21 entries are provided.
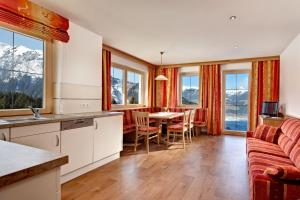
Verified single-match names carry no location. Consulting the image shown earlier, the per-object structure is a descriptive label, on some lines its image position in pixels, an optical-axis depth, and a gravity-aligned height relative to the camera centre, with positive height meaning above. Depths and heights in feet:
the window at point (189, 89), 22.02 +1.01
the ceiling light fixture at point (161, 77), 16.73 +1.75
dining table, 14.97 -1.48
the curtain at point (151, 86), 21.92 +1.27
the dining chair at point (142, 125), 13.85 -2.01
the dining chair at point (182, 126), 15.26 -2.27
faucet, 8.13 -0.69
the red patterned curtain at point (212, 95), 20.07 +0.31
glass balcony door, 19.88 -0.19
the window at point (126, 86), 17.00 +1.09
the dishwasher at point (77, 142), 8.64 -2.11
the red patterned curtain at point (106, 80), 14.24 +1.23
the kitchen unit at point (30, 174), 2.40 -1.01
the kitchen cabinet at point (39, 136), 6.76 -1.46
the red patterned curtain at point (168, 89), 22.35 +0.99
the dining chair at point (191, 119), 16.51 -1.82
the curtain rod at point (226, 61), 17.95 +3.68
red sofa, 5.27 -2.33
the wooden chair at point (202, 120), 19.67 -2.27
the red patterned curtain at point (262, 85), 17.62 +1.25
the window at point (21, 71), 8.42 +1.17
